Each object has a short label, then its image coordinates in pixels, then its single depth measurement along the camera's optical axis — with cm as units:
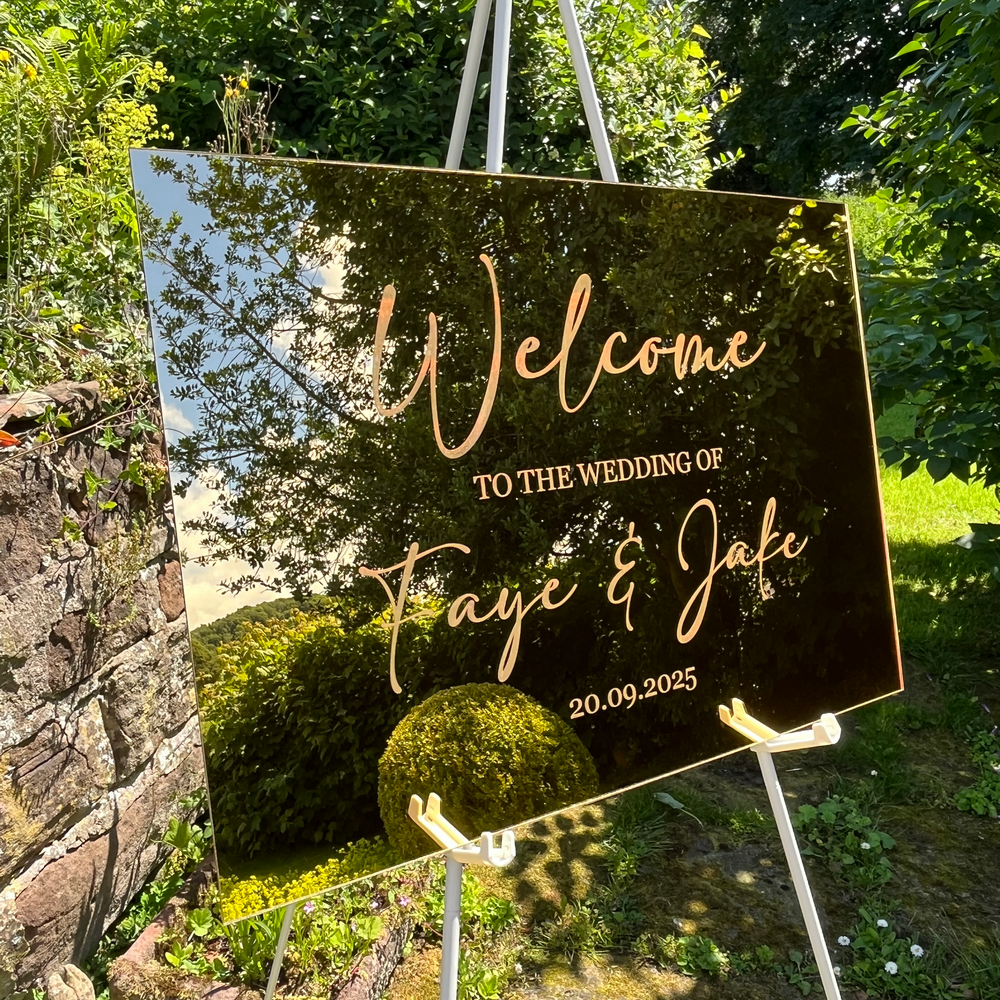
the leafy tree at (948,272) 230
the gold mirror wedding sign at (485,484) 93
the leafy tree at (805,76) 912
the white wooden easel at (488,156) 107
